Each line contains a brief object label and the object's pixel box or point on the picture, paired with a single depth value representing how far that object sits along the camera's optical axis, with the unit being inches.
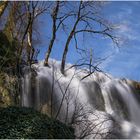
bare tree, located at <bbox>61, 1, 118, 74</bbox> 441.1
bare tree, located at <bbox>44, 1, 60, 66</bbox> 417.5
